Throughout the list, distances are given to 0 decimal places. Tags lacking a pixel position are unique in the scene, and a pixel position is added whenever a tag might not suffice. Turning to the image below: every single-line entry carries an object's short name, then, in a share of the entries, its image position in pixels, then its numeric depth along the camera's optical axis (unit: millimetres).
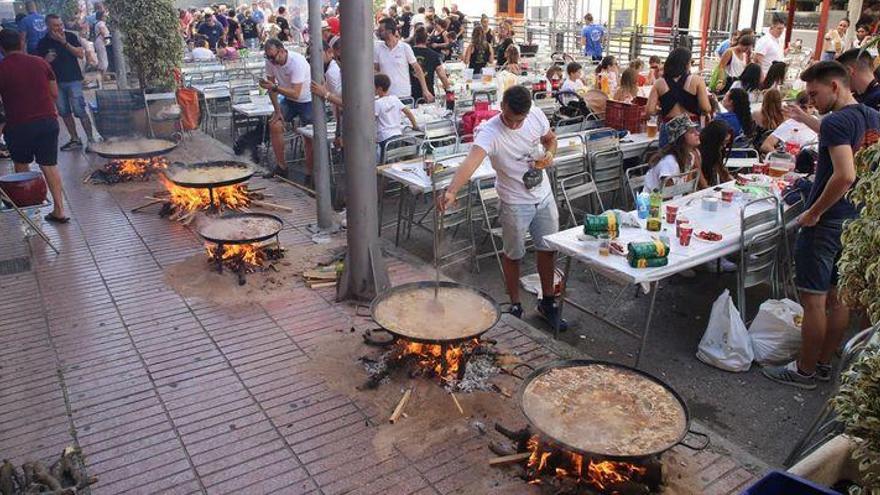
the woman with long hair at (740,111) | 7961
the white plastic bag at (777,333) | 5164
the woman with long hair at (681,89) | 7613
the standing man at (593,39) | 18906
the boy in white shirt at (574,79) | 10945
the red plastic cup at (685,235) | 5117
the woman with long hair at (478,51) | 13625
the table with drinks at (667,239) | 4812
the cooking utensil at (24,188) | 7145
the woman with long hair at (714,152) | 6383
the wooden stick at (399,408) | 4242
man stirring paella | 5195
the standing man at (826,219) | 4531
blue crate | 2744
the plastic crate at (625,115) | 8914
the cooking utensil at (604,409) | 3344
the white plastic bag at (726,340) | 5164
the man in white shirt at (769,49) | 11953
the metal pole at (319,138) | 6793
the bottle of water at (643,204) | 5629
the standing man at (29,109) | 7418
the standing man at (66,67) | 10516
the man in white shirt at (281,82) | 8969
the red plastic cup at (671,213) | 5570
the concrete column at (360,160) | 5395
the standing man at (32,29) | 12648
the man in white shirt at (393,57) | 9961
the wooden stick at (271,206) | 8188
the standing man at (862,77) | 6027
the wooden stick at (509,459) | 3777
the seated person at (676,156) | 6500
